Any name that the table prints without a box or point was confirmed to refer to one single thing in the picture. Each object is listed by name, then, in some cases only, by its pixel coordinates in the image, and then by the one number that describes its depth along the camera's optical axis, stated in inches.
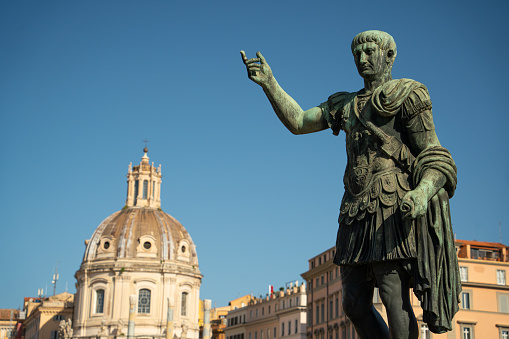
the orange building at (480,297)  1905.8
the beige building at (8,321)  5369.1
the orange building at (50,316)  4574.3
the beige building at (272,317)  3240.7
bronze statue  186.7
